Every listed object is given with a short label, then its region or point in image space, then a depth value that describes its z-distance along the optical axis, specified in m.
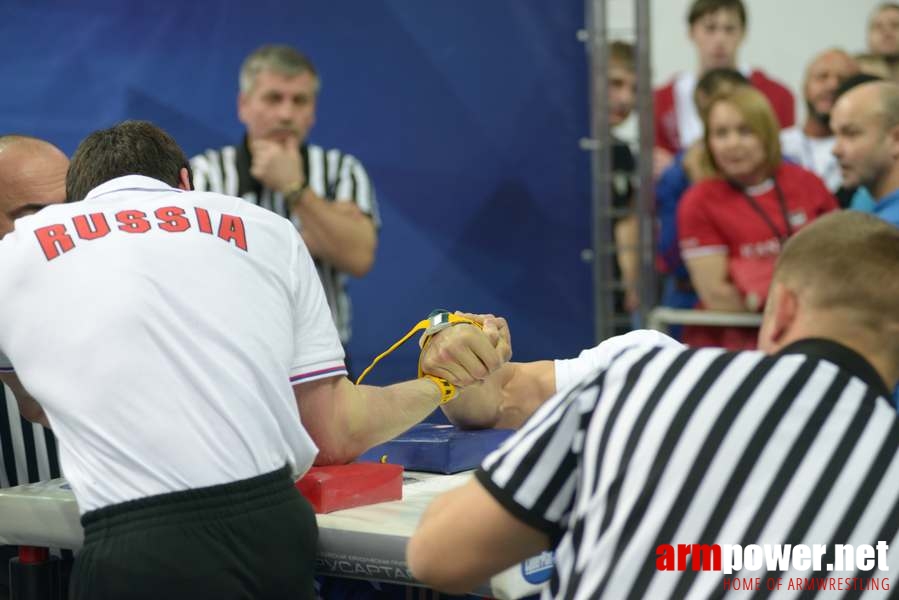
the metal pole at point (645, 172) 12.25
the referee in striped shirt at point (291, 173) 9.76
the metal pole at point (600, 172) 12.11
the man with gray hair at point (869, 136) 9.36
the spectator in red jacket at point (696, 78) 13.25
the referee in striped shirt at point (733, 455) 3.09
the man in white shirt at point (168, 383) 4.34
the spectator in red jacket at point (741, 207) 10.57
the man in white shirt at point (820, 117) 12.89
